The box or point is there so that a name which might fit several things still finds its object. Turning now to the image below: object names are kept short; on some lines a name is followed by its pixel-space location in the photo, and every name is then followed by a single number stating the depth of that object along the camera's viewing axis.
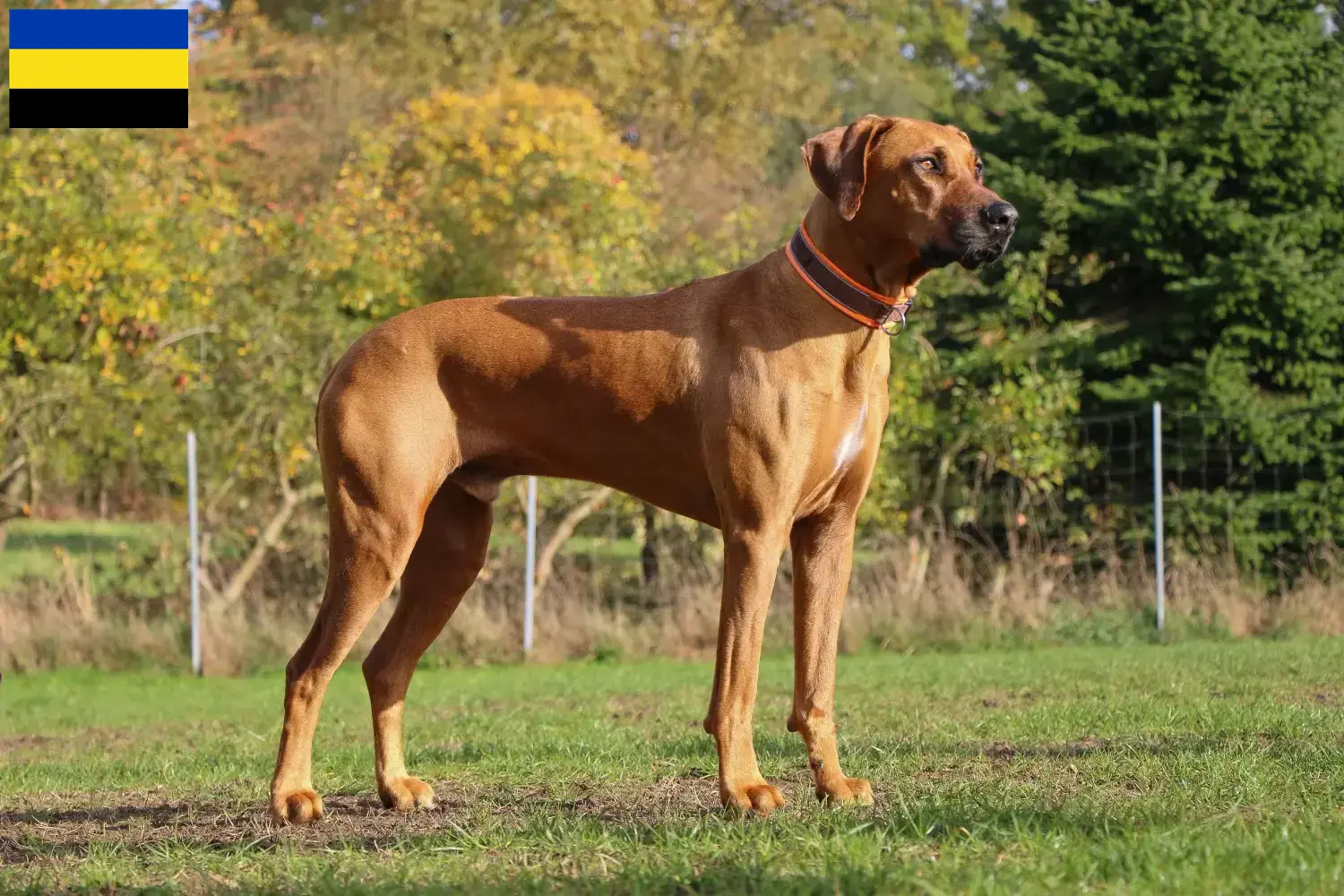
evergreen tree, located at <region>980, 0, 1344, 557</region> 14.76
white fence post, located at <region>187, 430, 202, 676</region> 12.13
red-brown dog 4.55
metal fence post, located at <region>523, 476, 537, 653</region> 12.63
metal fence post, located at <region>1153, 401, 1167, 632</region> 12.48
